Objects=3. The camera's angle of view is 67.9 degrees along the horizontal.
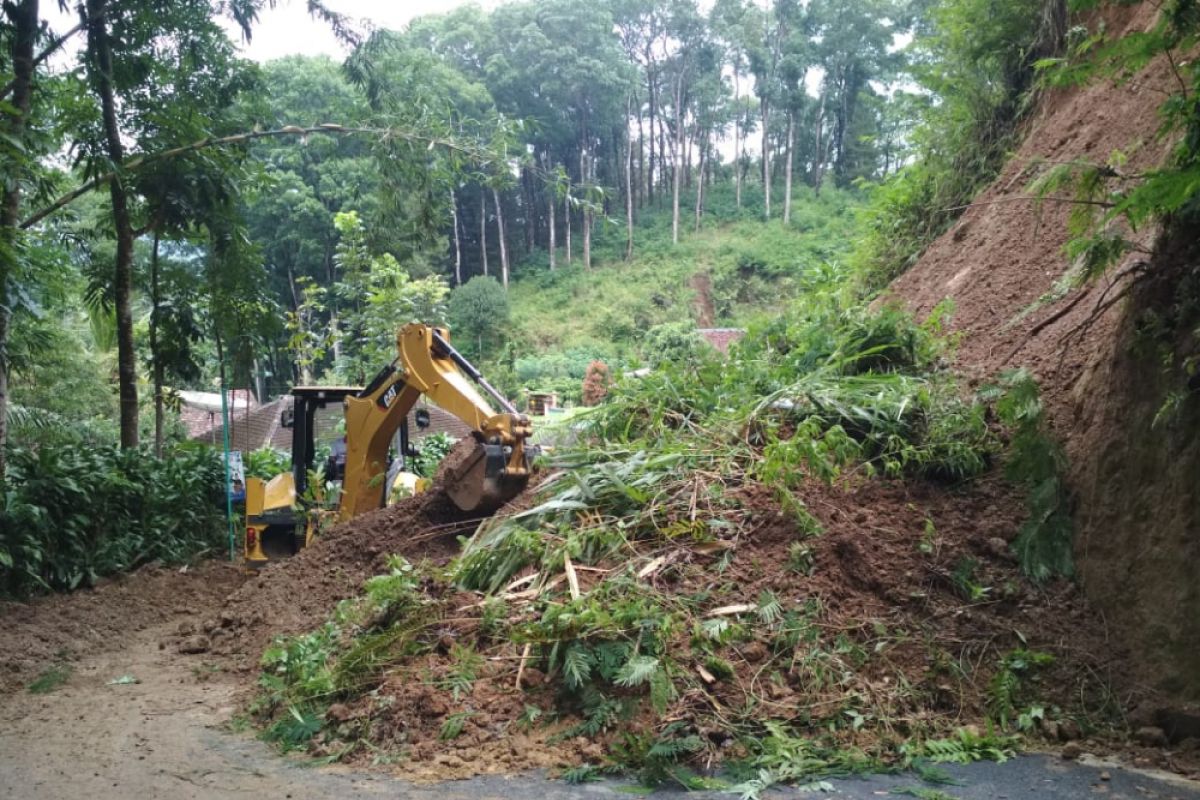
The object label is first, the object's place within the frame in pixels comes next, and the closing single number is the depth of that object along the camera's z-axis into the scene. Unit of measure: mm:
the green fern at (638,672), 3566
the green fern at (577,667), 3686
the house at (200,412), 24562
